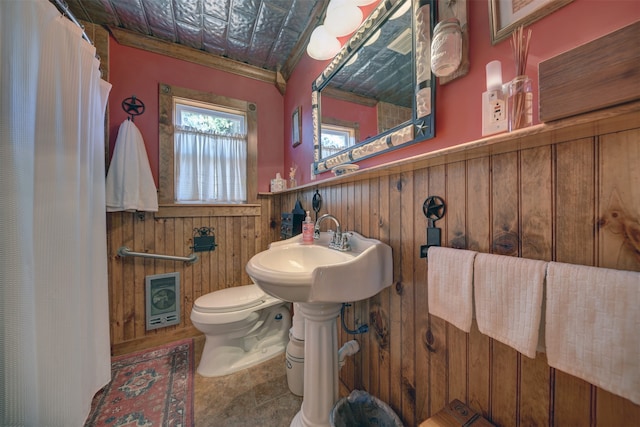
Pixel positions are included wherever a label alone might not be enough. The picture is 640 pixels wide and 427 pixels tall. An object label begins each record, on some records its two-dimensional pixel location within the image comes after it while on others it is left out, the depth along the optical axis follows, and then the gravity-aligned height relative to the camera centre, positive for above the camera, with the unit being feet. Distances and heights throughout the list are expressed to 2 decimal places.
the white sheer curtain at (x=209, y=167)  6.02 +1.30
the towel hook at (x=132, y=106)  5.42 +2.64
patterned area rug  3.59 -3.35
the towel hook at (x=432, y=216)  2.46 -0.06
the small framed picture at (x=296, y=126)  6.08 +2.41
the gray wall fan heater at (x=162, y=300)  5.55 -2.22
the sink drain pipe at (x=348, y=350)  3.46 -2.19
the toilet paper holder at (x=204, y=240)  6.04 -0.74
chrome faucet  3.50 -0.49
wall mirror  2.69 +1.96
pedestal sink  2.48 -0.89
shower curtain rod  3.15 +2.99
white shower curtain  2.51 -0.11
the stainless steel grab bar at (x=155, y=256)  5.27 -1.05
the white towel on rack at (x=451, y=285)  1.99 -0.71
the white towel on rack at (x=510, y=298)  1.60 -0.69
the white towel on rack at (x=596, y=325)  1.26 -0.71
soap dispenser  4.21 -0.40
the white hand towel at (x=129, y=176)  4.99 +0.85
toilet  4.56 -2.58
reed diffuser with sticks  1.76 +0.97
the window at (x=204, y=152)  5.83 +1.71
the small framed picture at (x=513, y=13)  1.75 +1.66
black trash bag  2.91 -2.75
